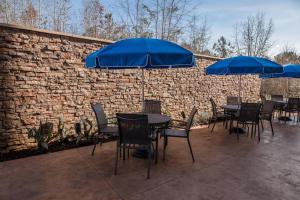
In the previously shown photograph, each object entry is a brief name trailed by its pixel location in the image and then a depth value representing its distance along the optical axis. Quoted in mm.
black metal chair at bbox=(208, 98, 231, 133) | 5707
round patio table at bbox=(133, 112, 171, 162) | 3592
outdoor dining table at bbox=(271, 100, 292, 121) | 7526
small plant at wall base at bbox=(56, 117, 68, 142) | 4816
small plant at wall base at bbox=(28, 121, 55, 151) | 4359
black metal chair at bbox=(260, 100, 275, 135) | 5703
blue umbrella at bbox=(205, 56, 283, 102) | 4844
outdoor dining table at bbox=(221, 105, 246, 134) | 5728
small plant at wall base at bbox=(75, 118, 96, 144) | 5016
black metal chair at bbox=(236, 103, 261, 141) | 5098
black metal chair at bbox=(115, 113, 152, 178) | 3148
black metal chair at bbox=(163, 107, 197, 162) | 3765
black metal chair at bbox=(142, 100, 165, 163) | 4961
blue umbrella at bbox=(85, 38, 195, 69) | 3029
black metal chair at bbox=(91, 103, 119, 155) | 3916
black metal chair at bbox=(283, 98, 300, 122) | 7246
